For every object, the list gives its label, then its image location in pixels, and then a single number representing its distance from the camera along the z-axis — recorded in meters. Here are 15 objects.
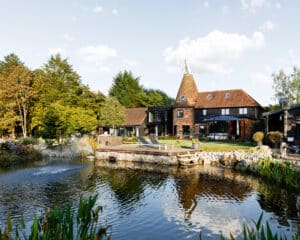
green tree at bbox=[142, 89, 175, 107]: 54.69
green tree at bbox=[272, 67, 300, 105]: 43.28
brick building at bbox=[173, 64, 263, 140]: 31.12
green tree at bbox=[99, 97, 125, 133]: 34.56
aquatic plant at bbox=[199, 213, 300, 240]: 3.44
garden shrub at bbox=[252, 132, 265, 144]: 20.88
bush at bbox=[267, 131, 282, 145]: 20.30
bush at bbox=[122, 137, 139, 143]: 31.04
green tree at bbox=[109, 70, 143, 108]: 56.44
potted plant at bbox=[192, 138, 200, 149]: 20.74
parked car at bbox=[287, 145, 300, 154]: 17.98
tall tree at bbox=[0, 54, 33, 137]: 33.44
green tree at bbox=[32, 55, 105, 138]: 34.75
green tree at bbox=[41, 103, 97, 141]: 26.99
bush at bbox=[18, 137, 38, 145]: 25.92
